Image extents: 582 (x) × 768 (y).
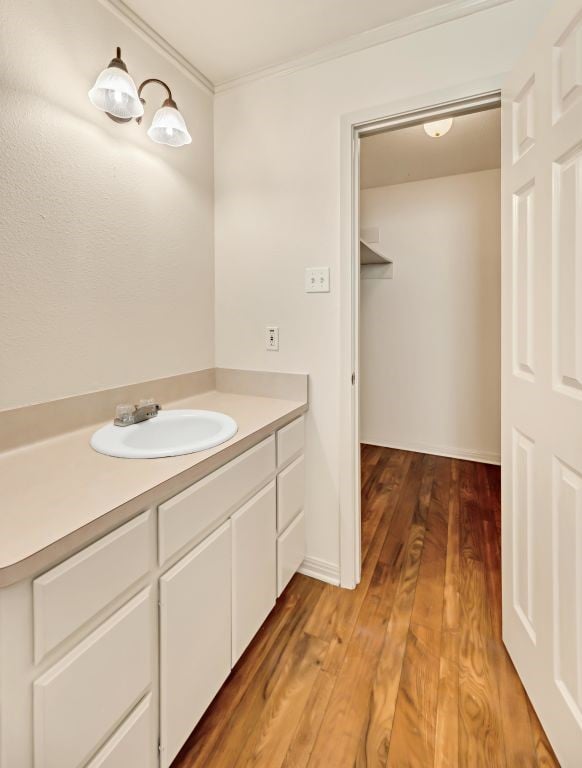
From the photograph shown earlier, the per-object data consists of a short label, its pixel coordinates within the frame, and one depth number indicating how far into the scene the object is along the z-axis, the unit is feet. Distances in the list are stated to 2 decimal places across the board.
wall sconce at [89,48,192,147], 3.92
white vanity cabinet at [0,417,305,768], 2.10
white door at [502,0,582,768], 3.11
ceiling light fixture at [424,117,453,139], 6.72
